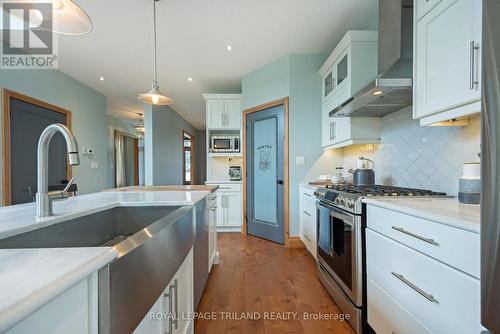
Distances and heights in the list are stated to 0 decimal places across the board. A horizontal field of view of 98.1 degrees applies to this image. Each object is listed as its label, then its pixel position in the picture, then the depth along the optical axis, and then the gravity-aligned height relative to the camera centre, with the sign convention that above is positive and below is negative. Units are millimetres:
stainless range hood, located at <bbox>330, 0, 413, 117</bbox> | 1559 +804
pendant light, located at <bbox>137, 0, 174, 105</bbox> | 2346 +745
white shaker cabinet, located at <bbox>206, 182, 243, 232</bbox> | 3795 -717
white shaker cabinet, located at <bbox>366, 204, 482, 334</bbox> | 814 -521
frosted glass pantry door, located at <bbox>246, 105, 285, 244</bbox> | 3252 -140
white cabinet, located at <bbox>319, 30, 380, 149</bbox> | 2221 +938
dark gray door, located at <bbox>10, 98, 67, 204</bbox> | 2934 +304
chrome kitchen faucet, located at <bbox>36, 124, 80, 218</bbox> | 834 +46
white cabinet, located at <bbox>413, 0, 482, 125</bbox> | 1058 +574
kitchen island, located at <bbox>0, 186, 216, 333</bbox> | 309 -198
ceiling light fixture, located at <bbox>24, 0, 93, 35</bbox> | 1249 +908
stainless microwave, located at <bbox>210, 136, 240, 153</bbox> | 4242 +396
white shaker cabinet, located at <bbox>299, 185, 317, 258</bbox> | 2479 -670
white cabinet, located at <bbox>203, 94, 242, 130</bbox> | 4129 +999
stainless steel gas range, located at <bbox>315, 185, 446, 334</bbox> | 1466 -615
